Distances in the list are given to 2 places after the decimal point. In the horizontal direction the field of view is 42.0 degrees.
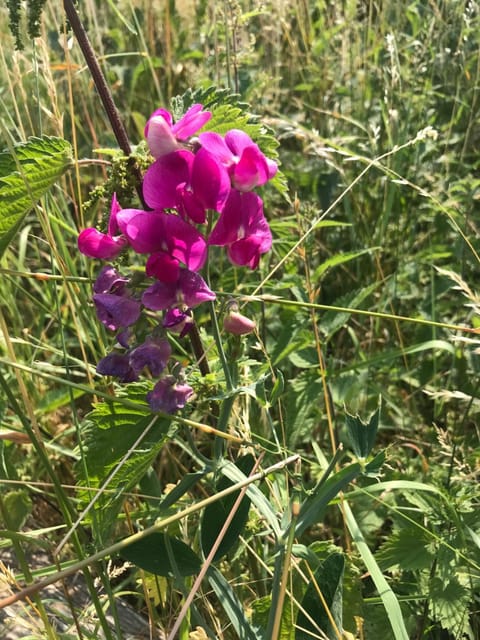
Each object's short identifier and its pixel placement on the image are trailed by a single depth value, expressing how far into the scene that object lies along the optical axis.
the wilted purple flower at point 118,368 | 0.19
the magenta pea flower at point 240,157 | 0.18
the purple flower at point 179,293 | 0.18
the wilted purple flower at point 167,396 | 0.18
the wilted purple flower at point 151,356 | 0.18
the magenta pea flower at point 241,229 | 0.18
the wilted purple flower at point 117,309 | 0.18
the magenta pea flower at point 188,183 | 0.17
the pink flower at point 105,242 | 0.18
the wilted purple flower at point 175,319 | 0.18
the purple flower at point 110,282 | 0.18
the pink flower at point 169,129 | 0.17
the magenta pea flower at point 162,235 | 0.17
